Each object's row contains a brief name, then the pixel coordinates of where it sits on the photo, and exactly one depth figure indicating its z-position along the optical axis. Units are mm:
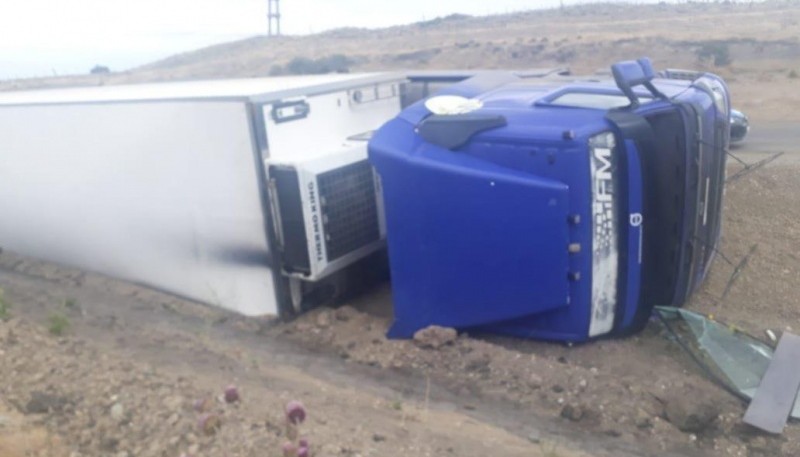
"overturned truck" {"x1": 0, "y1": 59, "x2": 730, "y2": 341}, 5570
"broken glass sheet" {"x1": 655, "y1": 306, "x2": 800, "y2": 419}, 5445
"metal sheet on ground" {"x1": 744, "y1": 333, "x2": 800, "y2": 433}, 4883
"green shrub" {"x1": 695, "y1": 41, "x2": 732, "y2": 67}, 27484
